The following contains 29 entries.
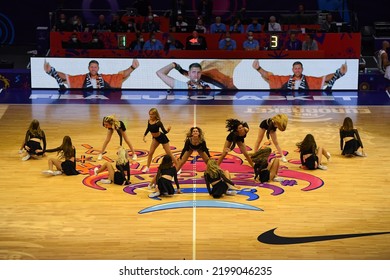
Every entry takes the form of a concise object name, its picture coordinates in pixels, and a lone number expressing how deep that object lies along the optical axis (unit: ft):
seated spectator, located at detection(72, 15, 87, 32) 106.22
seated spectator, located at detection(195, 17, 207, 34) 104.93
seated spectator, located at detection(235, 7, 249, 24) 109.29
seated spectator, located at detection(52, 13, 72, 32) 105.41
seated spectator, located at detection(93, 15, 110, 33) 106.01
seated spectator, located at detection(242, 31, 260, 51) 101.14
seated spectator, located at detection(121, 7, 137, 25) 107.45
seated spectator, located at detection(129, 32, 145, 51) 100.35
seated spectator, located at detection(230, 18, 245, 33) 105.81
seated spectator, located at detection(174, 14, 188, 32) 105.94
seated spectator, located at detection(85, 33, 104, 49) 100.17
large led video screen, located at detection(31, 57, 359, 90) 97.55
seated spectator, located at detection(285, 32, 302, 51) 101.19
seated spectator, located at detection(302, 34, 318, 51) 100.89
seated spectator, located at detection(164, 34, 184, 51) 100.63
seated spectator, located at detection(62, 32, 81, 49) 100.19
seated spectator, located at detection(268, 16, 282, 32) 107.55
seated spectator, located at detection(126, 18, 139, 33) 104.24
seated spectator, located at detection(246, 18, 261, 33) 105.91
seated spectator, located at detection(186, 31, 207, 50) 100.63
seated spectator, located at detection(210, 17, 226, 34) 106.42
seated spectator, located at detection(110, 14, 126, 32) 104.32
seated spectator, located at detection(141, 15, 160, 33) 104.83
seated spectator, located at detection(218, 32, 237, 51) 102.17
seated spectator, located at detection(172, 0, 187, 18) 113.50
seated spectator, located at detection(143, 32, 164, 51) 99.86
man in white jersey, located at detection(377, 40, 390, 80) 99.29
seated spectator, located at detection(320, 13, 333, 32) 107.13
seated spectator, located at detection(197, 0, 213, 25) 112.47
